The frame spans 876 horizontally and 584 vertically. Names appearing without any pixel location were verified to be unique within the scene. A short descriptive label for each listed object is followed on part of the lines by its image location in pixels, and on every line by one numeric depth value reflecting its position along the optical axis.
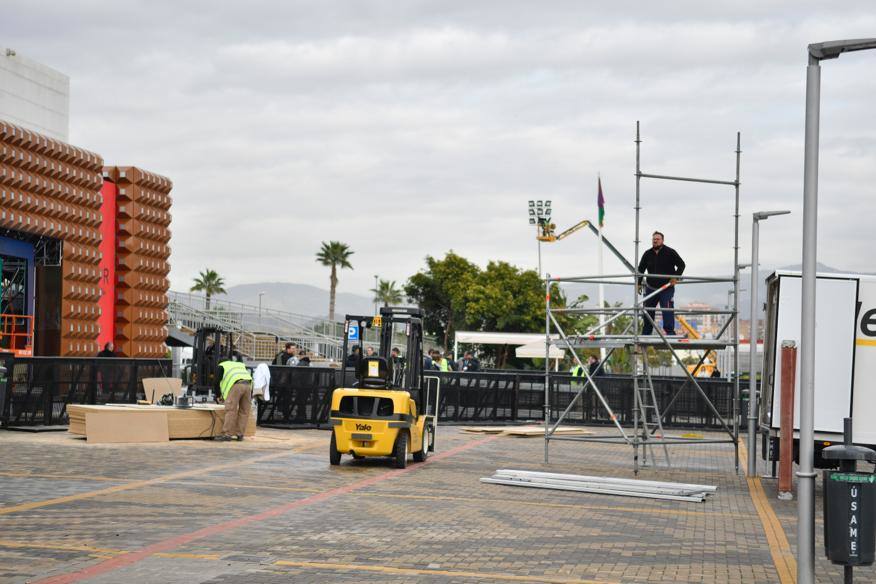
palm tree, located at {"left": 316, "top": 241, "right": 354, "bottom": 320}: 107.88
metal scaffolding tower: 19.34
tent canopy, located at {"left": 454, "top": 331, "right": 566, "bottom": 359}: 55.22
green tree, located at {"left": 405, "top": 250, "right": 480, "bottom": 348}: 77.75
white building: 36.16
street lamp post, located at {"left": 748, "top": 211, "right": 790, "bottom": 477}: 19.67
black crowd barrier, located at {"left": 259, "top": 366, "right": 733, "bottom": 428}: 31.83
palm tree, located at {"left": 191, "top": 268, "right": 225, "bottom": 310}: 121.00
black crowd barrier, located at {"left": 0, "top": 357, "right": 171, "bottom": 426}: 23.72
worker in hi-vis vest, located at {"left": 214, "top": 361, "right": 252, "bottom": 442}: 22.64
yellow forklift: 18.47
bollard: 15.93
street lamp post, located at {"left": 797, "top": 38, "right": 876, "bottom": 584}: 9.27
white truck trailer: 16.17
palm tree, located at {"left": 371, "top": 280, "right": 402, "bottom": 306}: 133.88
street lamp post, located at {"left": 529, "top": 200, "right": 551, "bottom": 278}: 77.65
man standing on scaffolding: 20.17
